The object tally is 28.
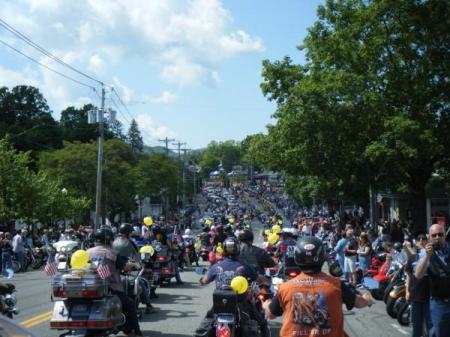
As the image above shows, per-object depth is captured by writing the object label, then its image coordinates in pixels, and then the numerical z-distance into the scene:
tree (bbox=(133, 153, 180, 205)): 75.75
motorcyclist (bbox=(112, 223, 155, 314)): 11.43
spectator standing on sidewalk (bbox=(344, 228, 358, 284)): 19.11
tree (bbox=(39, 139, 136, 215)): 54.78
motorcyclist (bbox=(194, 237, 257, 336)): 7.68
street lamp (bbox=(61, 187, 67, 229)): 42.80
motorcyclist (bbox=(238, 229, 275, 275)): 10.27
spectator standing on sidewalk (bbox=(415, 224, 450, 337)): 7.24
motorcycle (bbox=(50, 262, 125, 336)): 8.92
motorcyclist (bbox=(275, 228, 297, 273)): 14.13
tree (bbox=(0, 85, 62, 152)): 78.06
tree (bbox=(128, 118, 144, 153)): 143.50
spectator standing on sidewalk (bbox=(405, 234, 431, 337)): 8.16
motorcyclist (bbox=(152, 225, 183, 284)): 18.31
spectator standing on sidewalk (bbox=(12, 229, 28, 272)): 25.73
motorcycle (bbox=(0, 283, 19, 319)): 9.34
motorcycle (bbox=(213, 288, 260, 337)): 7.41
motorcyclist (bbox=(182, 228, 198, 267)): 27.20
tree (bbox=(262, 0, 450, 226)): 25.77
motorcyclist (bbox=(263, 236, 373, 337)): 4.74
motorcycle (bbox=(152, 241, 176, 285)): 17.92
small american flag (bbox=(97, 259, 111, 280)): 9.12
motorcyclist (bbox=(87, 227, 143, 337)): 9.38
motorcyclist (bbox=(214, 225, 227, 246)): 22.27
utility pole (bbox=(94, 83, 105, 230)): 38.47
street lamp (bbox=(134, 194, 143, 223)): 76.75
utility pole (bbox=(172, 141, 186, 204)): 85.59
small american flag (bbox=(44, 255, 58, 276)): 10.88
